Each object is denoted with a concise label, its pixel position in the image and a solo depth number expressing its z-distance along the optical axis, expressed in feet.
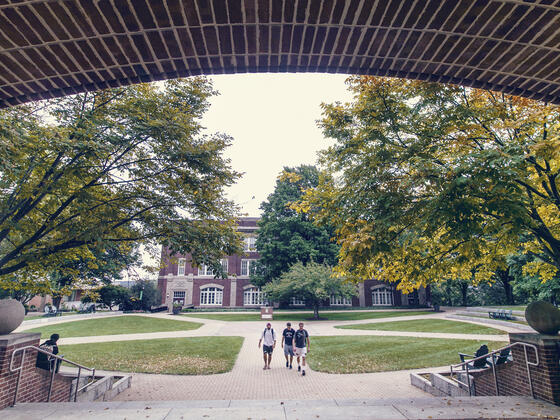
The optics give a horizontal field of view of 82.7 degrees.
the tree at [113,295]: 114.32
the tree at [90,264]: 32.12
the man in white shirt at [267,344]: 34.60
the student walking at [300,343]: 33.00
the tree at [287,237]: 102.68
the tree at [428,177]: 16.85
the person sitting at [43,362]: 22.88
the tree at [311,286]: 79.56
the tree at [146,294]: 120.16
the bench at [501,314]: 68.03
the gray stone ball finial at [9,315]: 18.89
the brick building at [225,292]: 130.93
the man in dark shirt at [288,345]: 35.04
